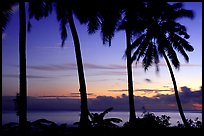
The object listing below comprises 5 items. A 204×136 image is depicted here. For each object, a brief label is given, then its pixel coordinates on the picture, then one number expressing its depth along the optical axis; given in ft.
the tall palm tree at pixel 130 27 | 57.45
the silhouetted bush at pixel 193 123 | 58.18
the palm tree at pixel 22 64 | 37.88
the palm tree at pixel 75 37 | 49.48
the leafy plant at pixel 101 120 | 56.85
